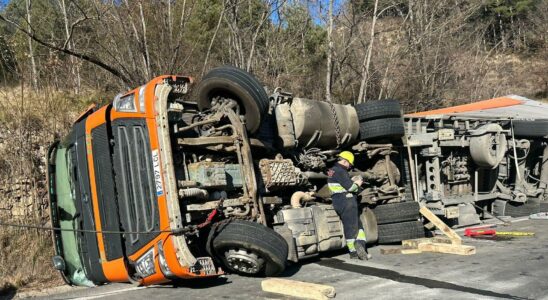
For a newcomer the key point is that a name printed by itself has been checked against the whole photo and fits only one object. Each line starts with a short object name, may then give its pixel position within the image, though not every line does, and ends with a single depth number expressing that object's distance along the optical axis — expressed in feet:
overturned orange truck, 16.03
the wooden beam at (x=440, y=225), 22.70
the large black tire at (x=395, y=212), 23.02
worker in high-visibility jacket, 20.74
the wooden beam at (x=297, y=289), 14.37
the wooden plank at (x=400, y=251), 21.57
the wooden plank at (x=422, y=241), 22.11
